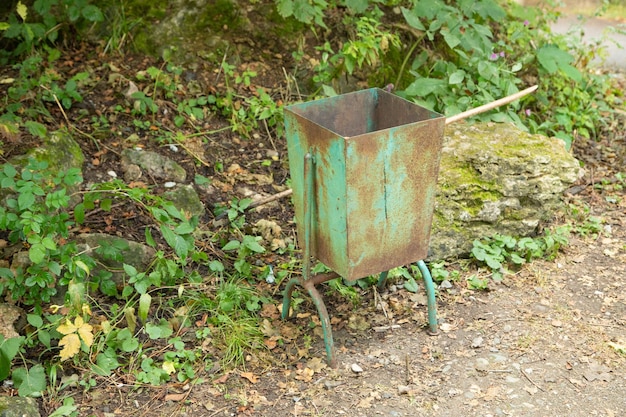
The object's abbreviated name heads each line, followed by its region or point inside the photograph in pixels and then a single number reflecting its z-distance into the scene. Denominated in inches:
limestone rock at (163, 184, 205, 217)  166.1
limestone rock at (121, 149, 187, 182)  173.3
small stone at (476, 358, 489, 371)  135.8
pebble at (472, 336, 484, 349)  142.0
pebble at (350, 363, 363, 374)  135.3
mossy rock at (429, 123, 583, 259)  165.2
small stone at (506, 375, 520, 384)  132.5
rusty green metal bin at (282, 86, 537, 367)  120.7
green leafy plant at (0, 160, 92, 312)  125.6
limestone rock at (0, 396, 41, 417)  116.3
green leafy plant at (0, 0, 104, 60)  187.2
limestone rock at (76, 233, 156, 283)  146.4
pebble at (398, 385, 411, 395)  130.0
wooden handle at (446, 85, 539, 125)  149.9
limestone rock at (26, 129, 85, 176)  158.1
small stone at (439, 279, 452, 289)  158.2
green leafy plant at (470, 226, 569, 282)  163.9
